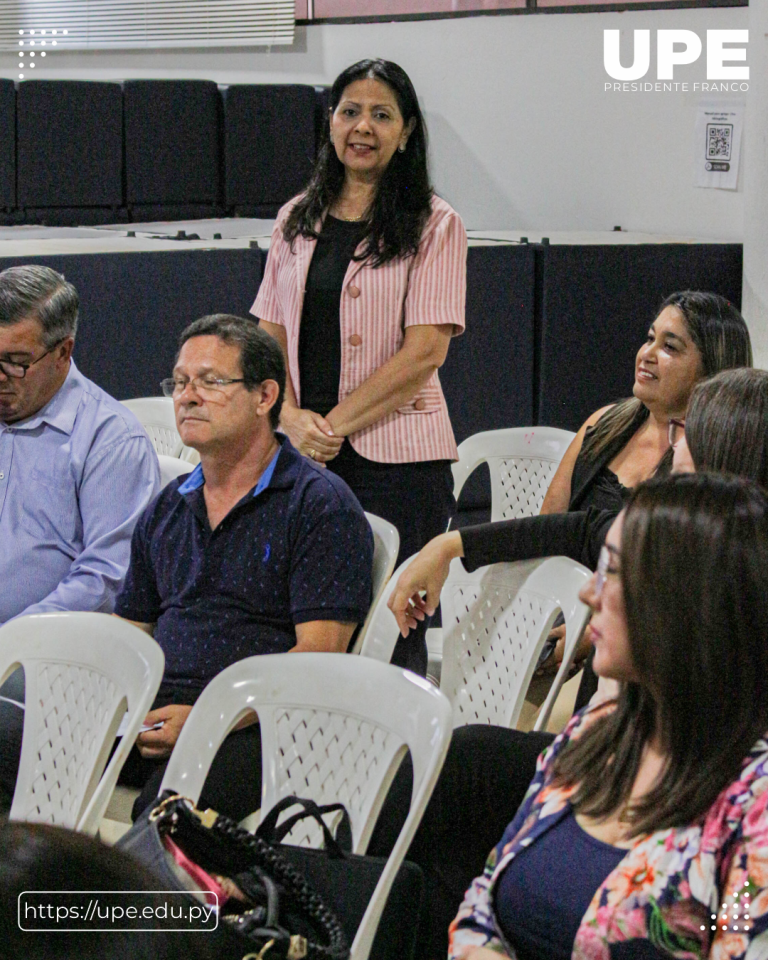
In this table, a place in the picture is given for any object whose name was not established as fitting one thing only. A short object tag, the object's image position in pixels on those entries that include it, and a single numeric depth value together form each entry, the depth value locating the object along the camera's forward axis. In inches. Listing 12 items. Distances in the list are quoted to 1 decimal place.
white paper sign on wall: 362.0
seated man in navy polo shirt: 161.9
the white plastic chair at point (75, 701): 142.6
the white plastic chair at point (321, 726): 127.8
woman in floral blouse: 89.6
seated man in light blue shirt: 188.1
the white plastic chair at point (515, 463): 239.0
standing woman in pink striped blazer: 199.0
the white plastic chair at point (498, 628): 159.8
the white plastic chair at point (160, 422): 254.2
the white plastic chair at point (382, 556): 169.3
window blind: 503.8
